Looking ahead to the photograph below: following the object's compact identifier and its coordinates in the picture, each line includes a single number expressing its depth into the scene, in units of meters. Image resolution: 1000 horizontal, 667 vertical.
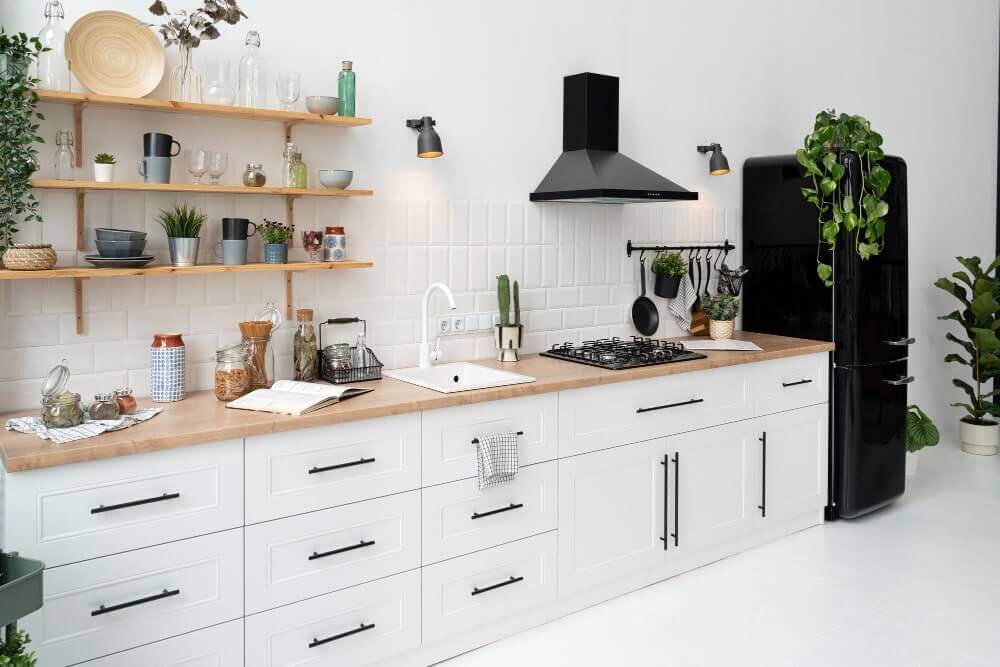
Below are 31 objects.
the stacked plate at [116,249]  2.50
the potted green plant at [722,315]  4.21
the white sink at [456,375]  3.03
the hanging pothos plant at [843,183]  3.96
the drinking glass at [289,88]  2.83
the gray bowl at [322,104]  2.85
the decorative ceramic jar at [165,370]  2.67
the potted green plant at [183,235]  2.63
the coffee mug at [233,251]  2.73
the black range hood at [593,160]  3.47
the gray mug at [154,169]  2.56
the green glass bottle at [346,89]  2.95
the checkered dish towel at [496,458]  2.81
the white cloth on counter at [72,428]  2.17
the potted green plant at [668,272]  4.15
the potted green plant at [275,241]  2.83
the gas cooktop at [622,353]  3.40
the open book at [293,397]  2.49
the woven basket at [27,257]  2.34
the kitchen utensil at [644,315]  4.14
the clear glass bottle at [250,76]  2.80
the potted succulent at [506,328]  3.50
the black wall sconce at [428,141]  3.14
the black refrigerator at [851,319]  4.10
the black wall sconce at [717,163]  4.21
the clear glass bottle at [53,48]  2.42
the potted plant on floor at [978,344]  5.41
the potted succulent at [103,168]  2.50
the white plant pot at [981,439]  5.59
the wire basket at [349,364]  3.01
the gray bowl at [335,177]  2.93
